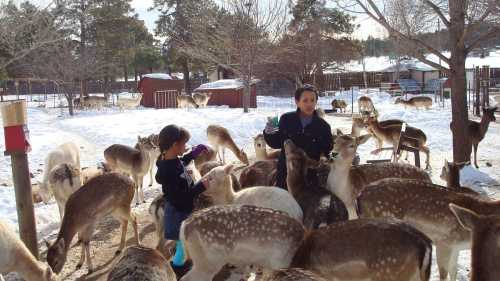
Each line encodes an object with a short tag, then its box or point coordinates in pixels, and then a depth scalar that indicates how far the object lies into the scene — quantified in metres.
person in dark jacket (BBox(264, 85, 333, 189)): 5.57
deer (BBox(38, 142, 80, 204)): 9.08
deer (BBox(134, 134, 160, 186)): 10.53
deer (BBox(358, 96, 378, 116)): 30.28
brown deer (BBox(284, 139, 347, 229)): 4.94
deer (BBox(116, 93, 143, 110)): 33.97
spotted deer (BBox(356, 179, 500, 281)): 4.85
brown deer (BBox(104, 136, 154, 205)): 10.21
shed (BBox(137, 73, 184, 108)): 36.62
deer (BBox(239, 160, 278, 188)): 7.07
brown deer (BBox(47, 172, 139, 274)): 5.73
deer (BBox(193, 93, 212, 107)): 33.56
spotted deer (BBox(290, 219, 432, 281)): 3.86
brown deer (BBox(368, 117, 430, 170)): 12.41
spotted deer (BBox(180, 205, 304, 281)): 4.29
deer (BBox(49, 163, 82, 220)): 7.91
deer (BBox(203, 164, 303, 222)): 5.09
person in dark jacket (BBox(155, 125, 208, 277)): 4.87
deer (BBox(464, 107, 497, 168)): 12.10
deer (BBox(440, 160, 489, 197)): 6.64
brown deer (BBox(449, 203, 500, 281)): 3.25
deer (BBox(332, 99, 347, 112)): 31.86
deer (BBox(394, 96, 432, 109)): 30.23
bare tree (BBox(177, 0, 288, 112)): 27.22
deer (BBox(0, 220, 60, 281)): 5.01
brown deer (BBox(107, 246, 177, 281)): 3.61
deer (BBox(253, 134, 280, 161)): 10.88
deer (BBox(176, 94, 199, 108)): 33.00
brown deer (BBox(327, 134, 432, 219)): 5.91
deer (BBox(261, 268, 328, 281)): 3.18
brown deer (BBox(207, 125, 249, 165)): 13.72
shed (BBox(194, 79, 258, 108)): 34.06
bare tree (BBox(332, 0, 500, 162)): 9.51
